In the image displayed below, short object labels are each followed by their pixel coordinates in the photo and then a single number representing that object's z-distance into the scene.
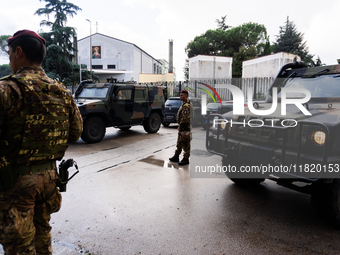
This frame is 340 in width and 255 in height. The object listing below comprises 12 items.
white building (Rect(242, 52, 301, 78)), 18.62
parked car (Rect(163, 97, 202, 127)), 11.44
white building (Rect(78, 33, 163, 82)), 38.97
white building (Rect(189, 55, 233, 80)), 22.20
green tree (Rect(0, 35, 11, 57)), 49.92
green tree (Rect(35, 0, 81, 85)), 26.53
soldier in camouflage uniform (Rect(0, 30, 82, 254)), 1.67
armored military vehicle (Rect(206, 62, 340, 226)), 2.52
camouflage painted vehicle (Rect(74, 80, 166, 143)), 7.62
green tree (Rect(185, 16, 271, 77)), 38.78
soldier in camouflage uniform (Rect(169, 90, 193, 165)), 5.50
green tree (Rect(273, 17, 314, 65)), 33.25
